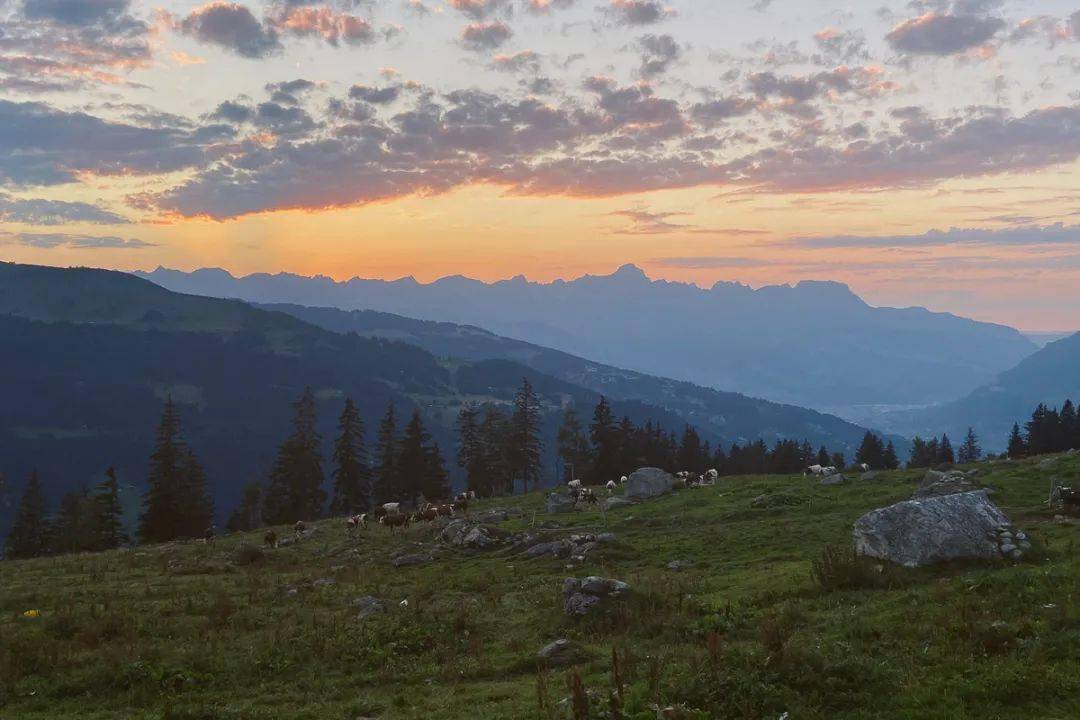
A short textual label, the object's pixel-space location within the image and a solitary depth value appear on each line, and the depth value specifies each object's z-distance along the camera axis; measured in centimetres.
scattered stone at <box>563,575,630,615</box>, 2088
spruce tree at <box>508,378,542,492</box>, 9425
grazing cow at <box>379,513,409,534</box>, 4878
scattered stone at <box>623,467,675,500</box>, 5384
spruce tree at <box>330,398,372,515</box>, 8431
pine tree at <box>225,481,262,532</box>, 8942
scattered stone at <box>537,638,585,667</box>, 1750
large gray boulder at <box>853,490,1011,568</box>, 2156
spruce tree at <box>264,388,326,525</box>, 8150
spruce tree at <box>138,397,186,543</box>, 7306
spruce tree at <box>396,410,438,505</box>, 8594
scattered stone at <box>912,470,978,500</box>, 3350
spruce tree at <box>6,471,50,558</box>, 8056
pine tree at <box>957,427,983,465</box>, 12050
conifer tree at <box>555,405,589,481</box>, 9781
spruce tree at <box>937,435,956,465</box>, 10138
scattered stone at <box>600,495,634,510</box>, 5025
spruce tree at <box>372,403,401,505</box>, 8694
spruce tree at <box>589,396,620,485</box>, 9019
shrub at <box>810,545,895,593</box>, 2072
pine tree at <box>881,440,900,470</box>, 9671
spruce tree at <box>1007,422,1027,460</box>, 9090
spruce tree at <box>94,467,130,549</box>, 7294
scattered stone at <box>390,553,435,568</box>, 3541
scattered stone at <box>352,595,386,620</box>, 2345
